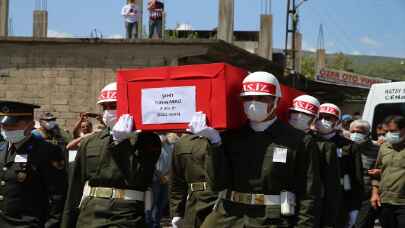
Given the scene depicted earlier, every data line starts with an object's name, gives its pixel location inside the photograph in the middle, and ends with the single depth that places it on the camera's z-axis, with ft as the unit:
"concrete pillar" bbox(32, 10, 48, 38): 126.45
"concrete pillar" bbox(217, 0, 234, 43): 108.99
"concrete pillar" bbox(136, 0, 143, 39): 89.90
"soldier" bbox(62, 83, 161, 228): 22.57
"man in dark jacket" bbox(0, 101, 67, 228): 24.27
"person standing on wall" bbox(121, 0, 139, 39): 69.72
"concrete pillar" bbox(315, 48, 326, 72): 187.10
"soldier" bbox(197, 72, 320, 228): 20.08
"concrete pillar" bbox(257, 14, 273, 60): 142.09
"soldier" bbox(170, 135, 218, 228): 28.58
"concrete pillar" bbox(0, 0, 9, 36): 103.55
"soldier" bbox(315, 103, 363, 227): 33.45
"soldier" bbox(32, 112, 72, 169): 40.40
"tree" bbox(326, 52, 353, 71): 300.98
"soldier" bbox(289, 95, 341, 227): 21.89
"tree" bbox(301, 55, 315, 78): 244.01
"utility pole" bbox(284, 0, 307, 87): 111.65
